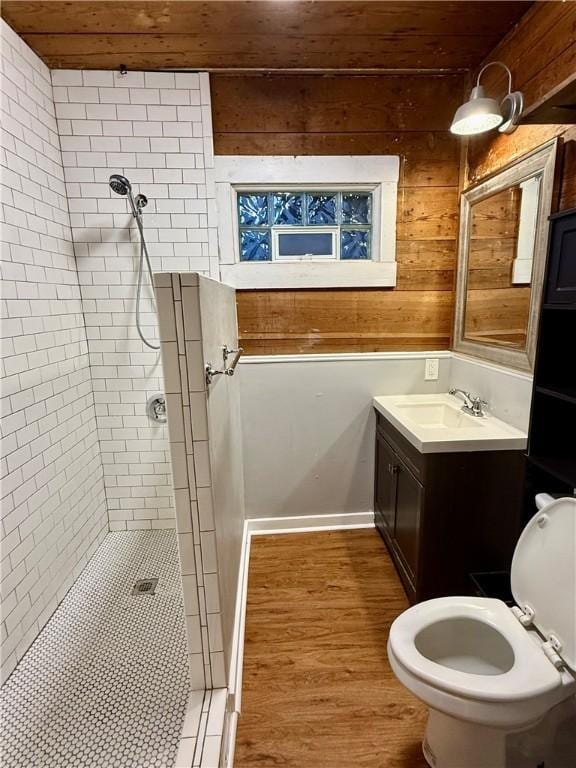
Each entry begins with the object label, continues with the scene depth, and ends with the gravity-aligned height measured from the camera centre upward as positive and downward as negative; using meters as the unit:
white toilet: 1.00 -1.01
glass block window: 2.20 +0.48
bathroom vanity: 1.61 -0.86
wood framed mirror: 1.55 +0.20
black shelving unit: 1.16 -0.27
